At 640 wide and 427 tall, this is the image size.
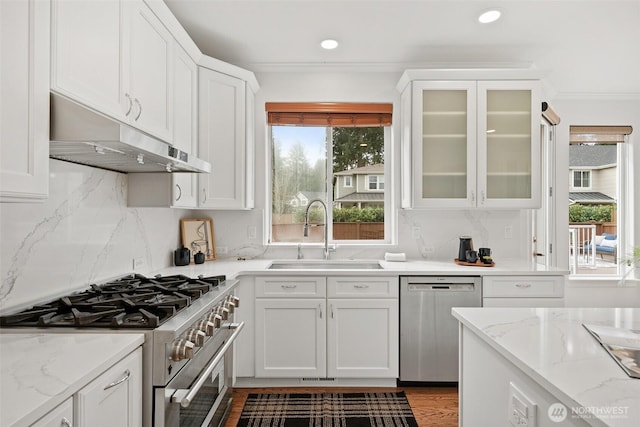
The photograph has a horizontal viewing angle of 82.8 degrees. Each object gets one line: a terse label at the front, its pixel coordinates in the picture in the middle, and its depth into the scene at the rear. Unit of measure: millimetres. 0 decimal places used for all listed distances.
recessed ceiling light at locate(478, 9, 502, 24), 2330
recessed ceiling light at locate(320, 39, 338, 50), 2729
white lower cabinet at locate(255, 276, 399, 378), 2553
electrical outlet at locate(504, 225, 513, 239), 3215
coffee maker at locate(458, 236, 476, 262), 2883
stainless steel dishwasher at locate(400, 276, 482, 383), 2555
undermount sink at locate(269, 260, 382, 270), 3014
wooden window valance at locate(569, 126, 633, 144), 3676
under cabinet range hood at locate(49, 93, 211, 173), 1194
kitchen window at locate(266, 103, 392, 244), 3324
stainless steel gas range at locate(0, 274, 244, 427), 1260
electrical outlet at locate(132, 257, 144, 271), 2266
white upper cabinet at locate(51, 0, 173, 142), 1245
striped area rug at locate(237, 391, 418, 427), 2211
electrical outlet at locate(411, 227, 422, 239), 3197
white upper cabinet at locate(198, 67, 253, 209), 2650
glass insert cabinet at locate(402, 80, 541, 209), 2838
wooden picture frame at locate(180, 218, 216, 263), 2916
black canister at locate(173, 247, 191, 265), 2706
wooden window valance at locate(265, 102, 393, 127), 3201
